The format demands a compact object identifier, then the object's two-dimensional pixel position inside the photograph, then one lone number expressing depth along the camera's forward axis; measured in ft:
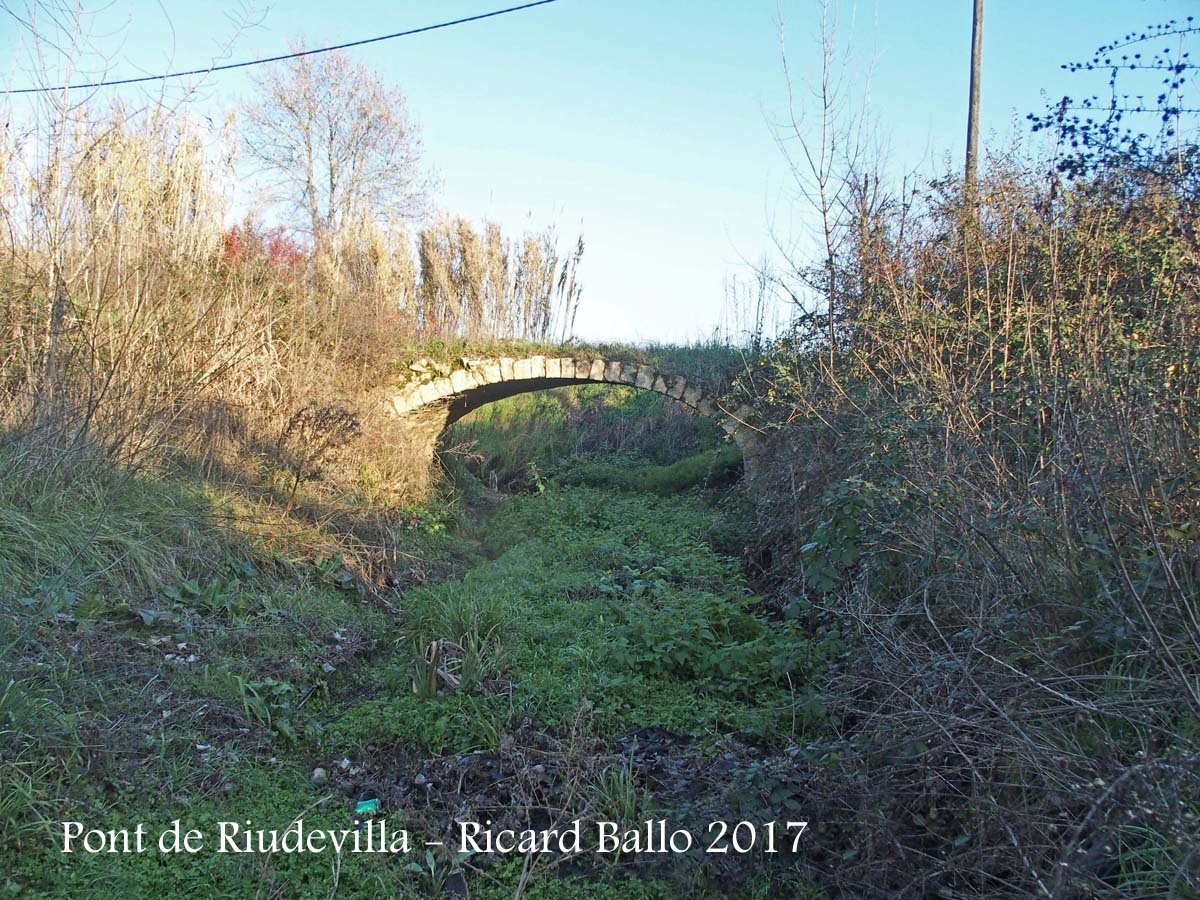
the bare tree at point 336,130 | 67.77
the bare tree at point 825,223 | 23.50
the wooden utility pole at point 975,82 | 29.96
